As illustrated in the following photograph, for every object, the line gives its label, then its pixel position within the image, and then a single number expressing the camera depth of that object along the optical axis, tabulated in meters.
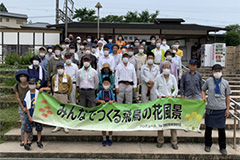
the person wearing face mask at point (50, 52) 7.64
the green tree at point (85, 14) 37.78
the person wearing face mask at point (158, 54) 8.18
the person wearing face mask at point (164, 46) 9.25
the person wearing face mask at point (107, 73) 5.77
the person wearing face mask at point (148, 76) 5.93
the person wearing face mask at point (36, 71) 5.75
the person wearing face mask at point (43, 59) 6.98
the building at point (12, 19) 46.28
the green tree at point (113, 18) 42.88
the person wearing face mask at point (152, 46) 8.90
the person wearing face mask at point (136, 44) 9.58
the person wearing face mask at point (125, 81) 5.93
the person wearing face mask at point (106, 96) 5.33
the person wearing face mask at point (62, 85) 5.61
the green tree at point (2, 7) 70.77
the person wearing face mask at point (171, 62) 6.80
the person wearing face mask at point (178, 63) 7.55
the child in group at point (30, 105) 5.02
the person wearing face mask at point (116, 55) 7.59
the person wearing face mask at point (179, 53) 9.21
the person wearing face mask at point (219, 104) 4.98
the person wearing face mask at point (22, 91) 5.04
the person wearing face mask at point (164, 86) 5.36
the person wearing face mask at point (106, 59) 7.24
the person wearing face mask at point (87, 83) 5.86
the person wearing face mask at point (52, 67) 6.29
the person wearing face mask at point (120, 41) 10.85
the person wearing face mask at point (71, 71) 6.16
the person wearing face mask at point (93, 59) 7.78
